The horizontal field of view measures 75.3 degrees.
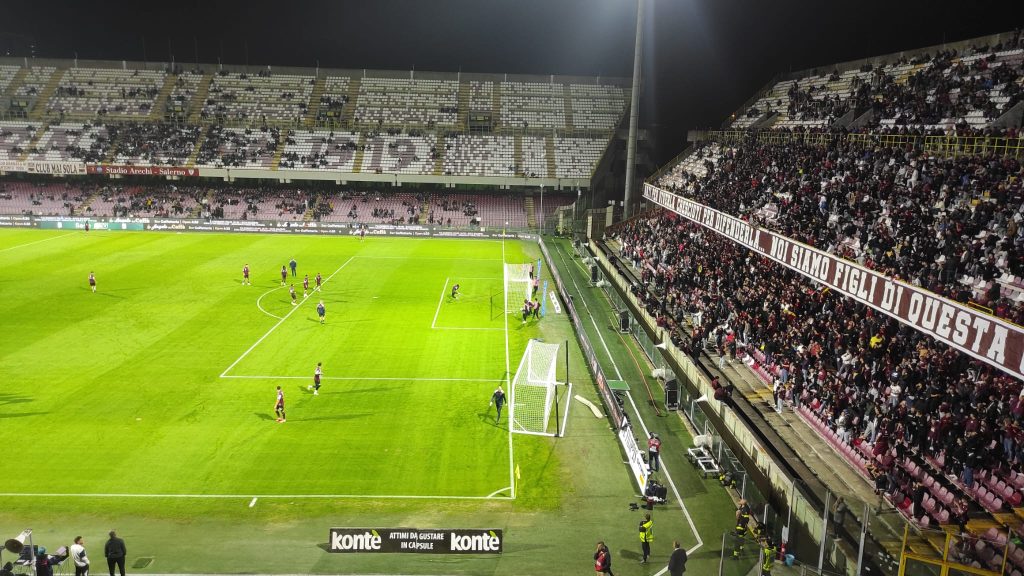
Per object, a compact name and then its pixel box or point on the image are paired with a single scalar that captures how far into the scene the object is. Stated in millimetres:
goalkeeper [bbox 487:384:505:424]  22672
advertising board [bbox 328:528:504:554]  15055
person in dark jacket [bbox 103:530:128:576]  13516
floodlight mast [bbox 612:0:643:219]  47750
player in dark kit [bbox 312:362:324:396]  24156
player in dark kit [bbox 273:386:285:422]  21656
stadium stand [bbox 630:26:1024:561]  15039
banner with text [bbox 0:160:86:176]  69688
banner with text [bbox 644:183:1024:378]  13398
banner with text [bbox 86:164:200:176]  69812
